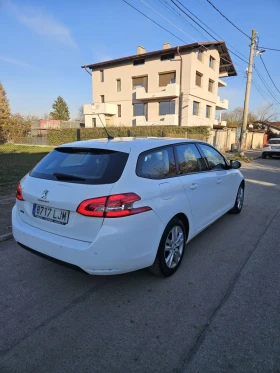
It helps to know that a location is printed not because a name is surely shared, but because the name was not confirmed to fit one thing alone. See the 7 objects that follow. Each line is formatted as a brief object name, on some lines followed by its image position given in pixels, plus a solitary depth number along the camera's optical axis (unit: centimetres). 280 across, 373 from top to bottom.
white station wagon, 235
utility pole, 1744
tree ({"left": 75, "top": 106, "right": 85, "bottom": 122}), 7059
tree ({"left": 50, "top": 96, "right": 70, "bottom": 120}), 7994
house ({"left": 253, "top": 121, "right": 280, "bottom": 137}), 4311
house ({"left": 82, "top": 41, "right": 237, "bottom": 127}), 2612
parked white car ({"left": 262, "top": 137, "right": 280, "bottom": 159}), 1936
